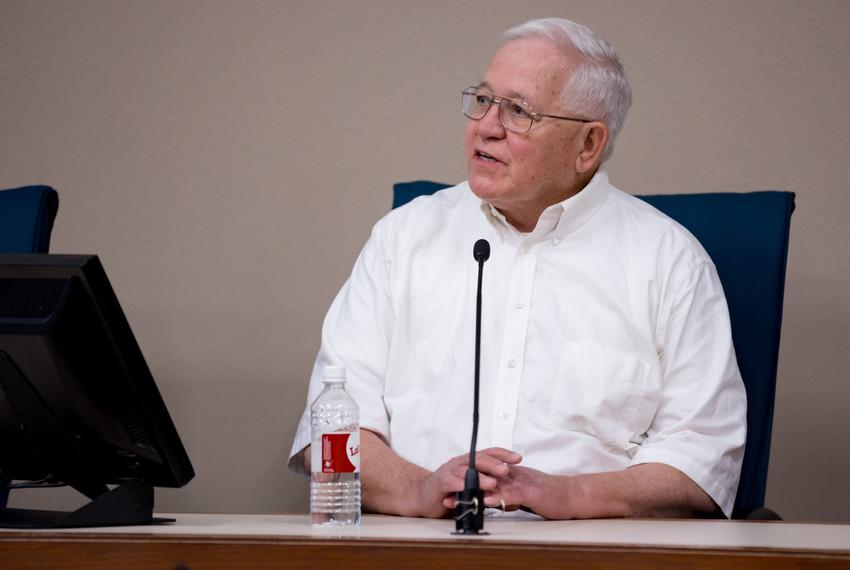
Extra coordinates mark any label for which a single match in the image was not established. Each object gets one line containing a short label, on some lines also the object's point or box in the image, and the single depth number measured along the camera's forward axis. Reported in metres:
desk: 5.02
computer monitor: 5.22
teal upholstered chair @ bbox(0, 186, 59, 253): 6.11
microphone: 5.23
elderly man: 5.82
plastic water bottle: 5.36
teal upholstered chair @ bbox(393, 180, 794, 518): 5.88
